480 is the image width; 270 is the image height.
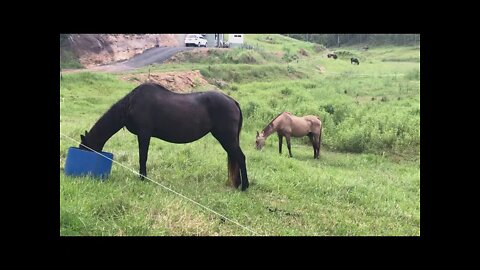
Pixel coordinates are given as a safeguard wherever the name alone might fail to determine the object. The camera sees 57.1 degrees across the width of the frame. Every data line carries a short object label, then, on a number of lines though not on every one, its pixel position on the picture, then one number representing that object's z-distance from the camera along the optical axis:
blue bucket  4.87
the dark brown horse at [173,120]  5.19
